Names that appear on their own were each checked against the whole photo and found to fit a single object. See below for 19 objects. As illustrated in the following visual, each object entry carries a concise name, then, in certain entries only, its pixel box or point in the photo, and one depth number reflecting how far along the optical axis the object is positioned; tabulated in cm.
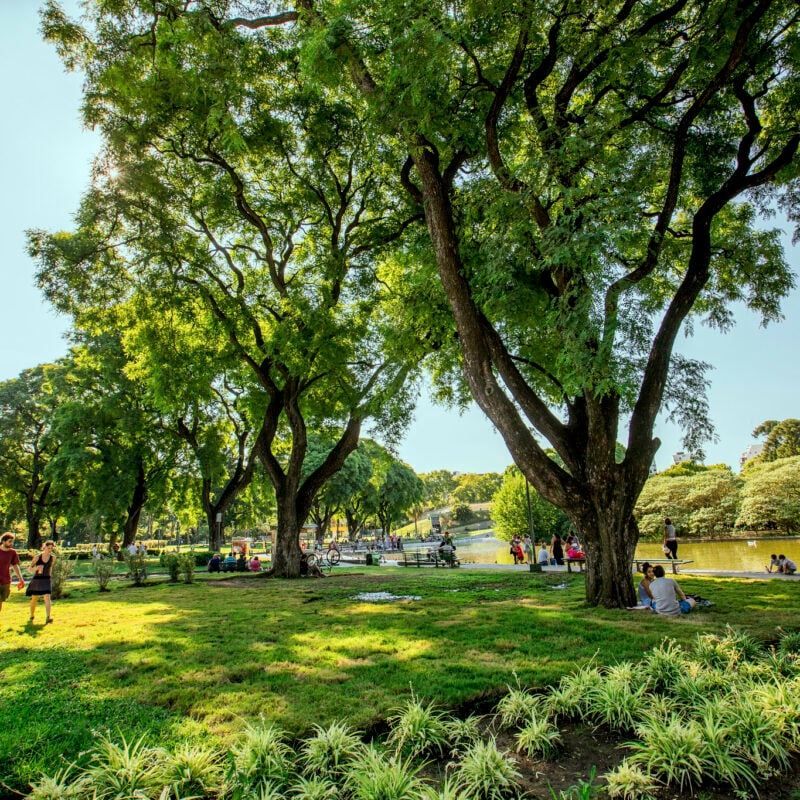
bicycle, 1884
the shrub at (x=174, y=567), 1725
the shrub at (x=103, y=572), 1510
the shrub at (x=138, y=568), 1625
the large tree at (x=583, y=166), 713
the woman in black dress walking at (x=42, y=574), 915
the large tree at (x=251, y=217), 1111
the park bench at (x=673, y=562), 1365
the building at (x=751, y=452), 7750
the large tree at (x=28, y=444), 3350
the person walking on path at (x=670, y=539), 1562
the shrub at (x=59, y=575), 1297
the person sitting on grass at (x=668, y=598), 783
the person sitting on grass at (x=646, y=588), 851
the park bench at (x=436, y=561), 2233
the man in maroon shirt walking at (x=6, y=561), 926
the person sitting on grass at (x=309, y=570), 1786
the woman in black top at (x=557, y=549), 1999
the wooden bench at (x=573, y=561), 1653
